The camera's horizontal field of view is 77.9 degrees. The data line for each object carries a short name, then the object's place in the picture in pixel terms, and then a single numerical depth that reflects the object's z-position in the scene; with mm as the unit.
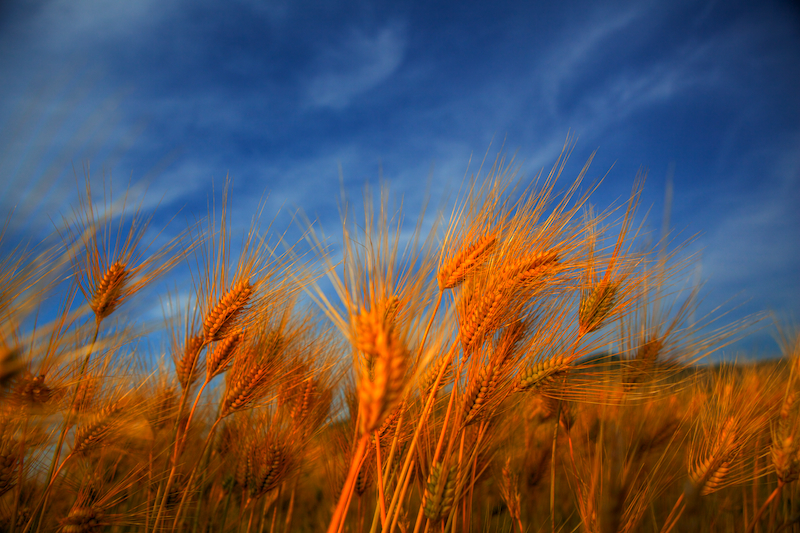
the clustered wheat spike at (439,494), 329
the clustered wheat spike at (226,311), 441
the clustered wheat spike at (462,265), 398
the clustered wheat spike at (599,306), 435
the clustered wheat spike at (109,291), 447
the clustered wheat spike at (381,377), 252
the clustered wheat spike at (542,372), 400
